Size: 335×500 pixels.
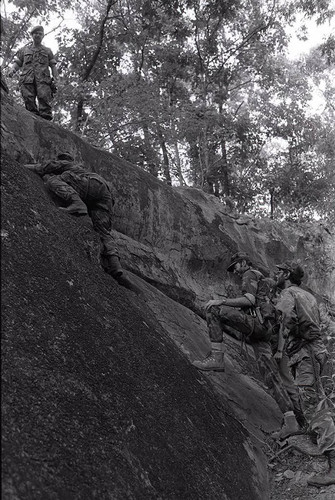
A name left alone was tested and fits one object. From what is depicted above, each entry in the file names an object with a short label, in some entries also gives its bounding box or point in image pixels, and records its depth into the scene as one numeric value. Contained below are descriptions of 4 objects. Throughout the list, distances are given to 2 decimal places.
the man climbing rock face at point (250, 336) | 6.57
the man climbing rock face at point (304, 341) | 6.79
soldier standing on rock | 11.15
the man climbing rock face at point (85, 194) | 6.54
